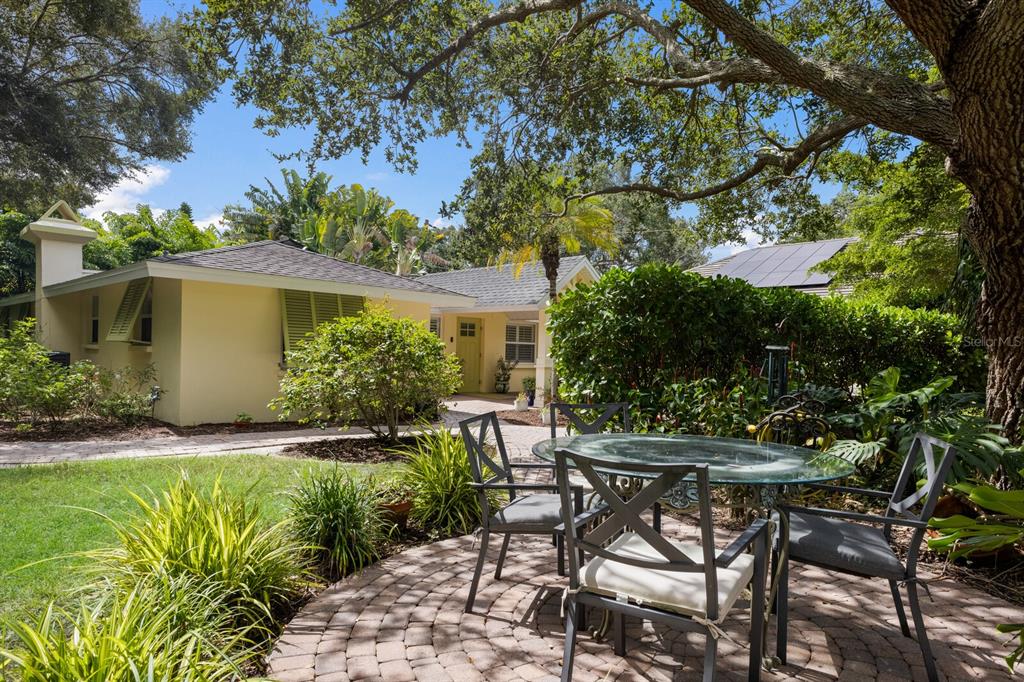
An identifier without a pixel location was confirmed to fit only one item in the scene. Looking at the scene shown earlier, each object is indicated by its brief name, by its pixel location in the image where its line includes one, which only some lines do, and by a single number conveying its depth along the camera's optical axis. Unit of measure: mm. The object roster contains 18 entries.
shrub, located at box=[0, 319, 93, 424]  9859
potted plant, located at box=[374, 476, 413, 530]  4688
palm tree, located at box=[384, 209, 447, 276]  28234
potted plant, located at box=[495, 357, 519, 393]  19125
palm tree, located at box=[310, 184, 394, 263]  26016
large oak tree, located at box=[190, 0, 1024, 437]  5004
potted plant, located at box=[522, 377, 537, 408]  16458
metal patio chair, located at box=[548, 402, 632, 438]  4809
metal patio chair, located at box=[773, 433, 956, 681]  2850
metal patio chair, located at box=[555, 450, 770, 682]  2330
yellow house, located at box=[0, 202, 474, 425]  10758
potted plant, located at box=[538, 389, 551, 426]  13414
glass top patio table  2939
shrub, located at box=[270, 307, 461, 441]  8648
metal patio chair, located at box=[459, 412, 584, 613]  3449
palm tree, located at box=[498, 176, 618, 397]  14682
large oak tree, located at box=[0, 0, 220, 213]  10023
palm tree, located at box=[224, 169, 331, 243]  27312
